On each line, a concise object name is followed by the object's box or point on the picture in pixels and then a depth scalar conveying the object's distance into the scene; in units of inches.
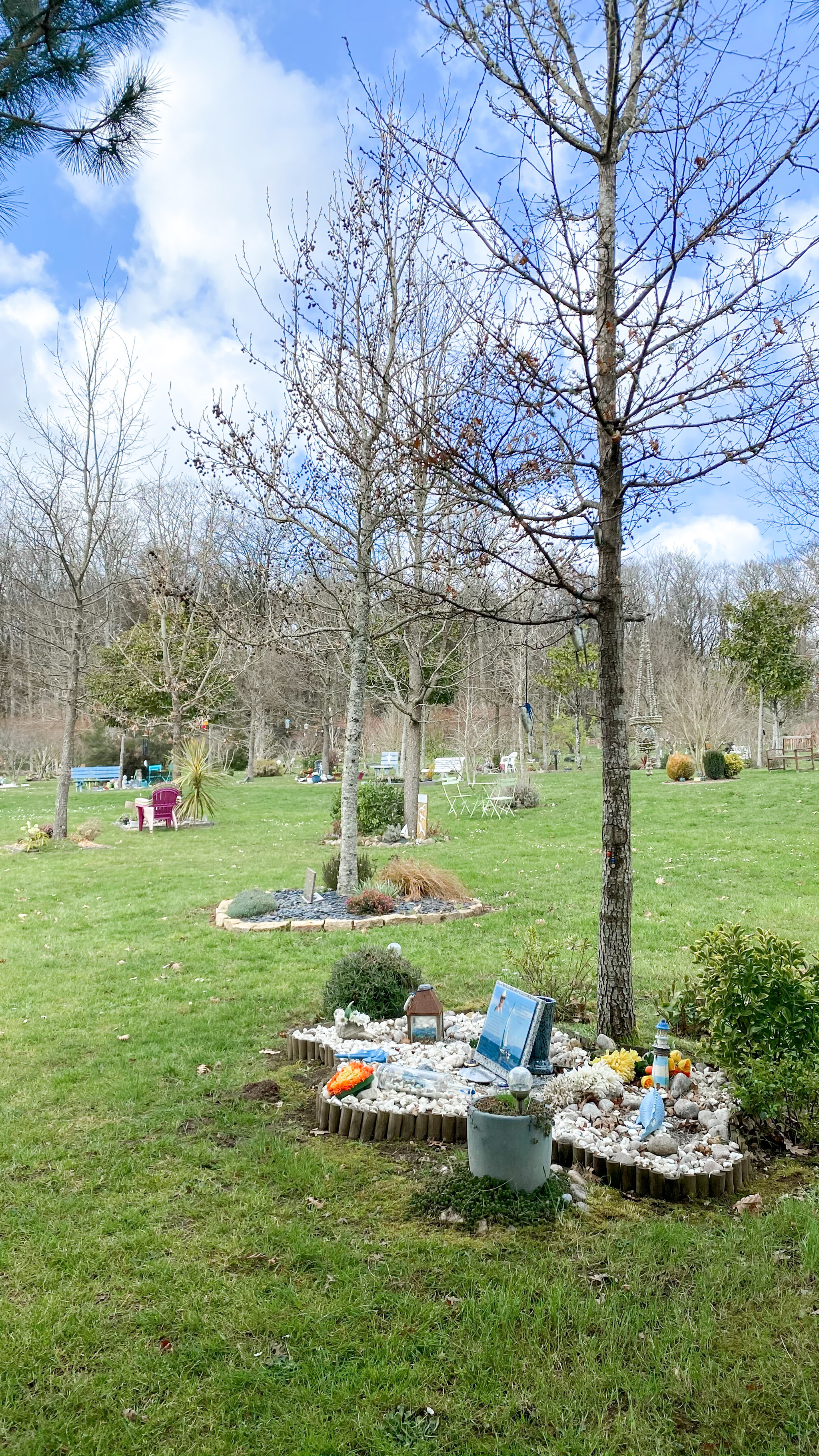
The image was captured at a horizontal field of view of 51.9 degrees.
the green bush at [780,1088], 136.2
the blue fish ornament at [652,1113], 139.8
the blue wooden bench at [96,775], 975.6
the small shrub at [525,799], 713.0
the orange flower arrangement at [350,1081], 158.4
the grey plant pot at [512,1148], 124.6
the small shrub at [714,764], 822.5
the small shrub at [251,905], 324.5
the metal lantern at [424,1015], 186.9
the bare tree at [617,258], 141.7
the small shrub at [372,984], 204.8
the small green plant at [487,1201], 122.4
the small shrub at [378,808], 554.6
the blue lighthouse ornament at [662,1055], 153.3
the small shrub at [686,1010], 185.2
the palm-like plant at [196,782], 660.1
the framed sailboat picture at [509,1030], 159.8
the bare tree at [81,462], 576.7
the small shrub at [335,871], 370.3
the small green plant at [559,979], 208.5
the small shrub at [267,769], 1183.6
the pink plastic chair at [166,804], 631.2
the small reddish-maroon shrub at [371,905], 320.2
